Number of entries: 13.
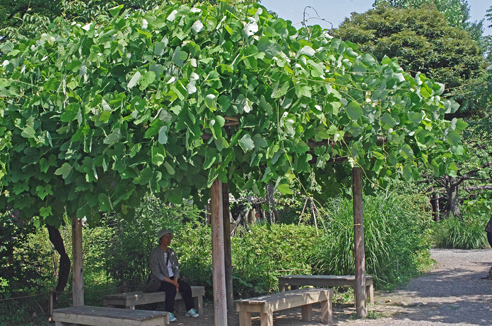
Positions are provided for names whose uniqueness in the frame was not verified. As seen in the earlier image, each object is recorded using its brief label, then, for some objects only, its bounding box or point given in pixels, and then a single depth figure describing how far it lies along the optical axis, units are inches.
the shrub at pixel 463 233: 677.3
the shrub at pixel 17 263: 305.9
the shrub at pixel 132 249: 346.9
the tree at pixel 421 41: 805.2
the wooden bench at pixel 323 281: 306.3
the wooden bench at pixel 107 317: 208.5
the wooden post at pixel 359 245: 268.7
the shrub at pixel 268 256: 364.5
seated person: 287.2
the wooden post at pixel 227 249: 302.8
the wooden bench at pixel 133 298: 277.7
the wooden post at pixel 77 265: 255.8
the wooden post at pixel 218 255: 191.6
